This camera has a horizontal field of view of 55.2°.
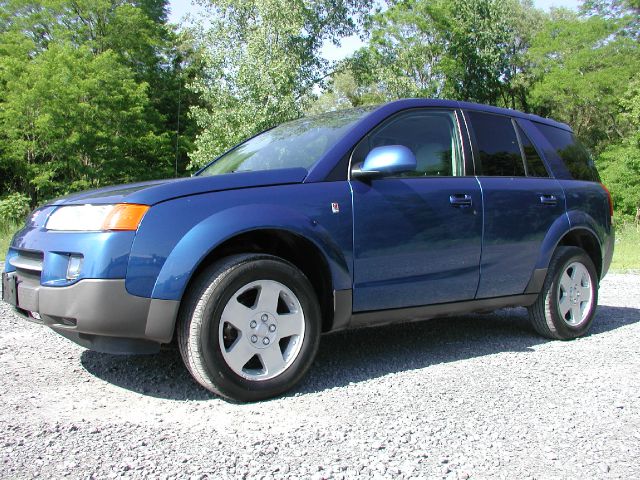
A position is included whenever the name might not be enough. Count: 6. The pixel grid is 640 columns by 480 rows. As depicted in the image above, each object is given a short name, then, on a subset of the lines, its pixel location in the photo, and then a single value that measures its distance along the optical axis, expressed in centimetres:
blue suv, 312
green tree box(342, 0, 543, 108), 3756
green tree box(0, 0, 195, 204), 2581
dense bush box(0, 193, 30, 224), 2144
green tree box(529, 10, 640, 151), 3278
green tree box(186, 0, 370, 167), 2539
